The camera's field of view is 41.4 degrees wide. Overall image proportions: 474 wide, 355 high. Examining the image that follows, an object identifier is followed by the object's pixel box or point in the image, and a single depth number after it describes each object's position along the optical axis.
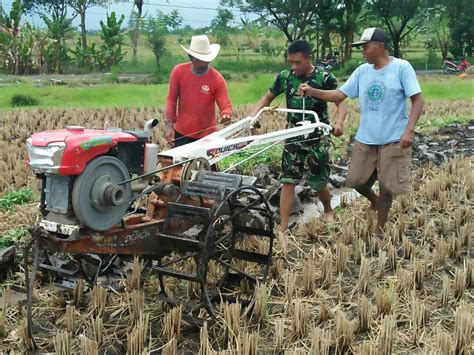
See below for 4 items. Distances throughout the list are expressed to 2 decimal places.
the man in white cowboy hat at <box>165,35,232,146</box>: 5.21
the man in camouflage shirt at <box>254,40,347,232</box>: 5.21
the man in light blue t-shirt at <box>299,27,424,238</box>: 4.68
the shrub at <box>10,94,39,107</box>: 14.83
